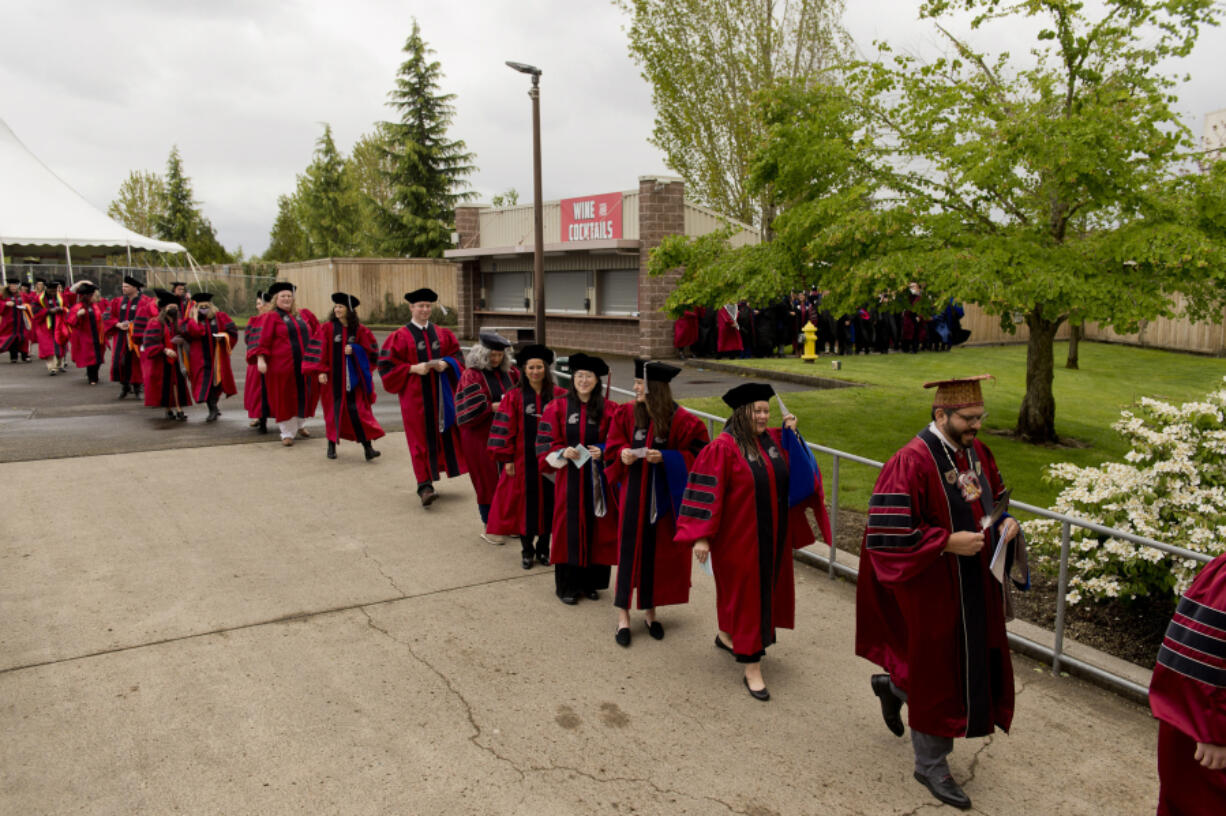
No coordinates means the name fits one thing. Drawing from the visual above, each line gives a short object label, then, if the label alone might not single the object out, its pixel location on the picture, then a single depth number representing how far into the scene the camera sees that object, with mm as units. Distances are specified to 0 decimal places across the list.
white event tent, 26781
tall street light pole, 17438
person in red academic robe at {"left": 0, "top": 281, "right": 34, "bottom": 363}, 21859
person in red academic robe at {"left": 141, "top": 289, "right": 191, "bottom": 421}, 12977
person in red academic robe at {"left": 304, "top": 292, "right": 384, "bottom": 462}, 10398
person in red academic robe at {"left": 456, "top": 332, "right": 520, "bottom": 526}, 7570
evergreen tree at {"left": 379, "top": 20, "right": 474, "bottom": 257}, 43281
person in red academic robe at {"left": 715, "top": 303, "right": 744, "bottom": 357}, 22391
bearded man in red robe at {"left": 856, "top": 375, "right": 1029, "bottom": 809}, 3967
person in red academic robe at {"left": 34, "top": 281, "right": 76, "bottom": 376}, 19594
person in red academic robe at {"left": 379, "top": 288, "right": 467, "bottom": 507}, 8797
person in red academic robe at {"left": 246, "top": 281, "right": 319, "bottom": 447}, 11430
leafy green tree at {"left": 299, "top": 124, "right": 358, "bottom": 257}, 52906
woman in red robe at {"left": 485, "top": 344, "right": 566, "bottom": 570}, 6805
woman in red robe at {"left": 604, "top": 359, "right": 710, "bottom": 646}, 5492
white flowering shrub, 5379
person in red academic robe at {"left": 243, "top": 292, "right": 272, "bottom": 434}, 11695
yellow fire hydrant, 21312
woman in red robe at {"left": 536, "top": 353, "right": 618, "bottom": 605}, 6125
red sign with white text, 23938
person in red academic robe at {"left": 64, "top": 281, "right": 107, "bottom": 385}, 17453
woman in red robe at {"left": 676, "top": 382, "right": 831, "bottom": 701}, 4852
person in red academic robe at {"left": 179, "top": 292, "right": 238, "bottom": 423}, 12992
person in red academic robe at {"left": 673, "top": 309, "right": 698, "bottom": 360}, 22656
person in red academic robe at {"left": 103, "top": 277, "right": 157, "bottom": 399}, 14275
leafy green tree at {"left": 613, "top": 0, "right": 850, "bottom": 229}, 27172
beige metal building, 22984
